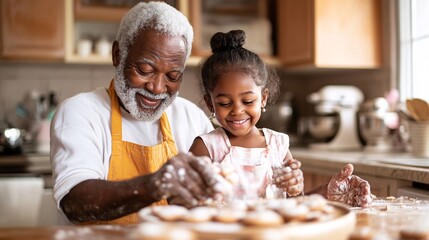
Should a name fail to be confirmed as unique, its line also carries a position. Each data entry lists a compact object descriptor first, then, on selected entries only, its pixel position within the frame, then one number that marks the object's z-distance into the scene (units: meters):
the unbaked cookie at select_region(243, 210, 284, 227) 0.92
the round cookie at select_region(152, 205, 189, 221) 0.98
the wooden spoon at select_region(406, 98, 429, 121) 2.42
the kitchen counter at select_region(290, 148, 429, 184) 2.07
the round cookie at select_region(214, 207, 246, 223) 0.96
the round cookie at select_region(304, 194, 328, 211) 1.05
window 2.98
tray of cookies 0.87
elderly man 1.41
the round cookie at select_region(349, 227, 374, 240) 0.99
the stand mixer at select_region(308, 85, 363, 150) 3.15
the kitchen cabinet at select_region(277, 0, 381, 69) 3.20
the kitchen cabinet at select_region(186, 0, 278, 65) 3.47
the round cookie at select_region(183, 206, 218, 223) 0.96
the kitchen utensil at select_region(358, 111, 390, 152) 2.88
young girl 1.51
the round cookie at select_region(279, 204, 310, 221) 0.98
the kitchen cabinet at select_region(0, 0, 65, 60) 3.18
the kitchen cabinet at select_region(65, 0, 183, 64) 3.29
